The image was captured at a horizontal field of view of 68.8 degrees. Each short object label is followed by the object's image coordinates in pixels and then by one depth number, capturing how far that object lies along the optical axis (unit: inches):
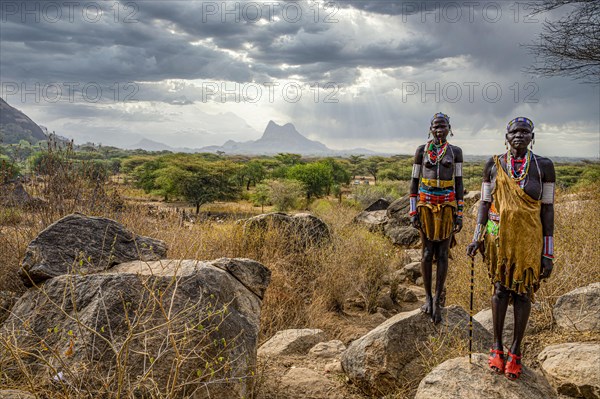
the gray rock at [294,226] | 361.7
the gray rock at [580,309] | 203.6
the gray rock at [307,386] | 164.4
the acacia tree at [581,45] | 400.2
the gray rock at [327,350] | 208.2
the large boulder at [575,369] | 158.1
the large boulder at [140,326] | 132.0
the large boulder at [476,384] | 129.6
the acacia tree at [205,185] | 1247.5
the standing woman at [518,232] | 131.6
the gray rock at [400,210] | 607.5
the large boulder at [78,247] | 167.2
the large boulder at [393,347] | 167.9
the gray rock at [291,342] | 210.2
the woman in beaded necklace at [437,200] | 177.5
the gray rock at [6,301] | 178.9
